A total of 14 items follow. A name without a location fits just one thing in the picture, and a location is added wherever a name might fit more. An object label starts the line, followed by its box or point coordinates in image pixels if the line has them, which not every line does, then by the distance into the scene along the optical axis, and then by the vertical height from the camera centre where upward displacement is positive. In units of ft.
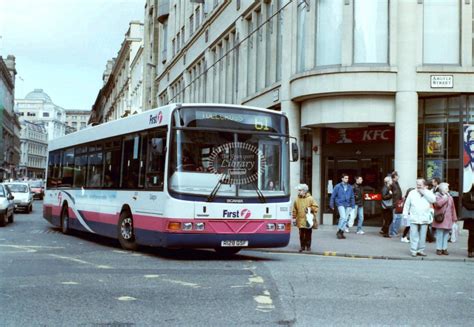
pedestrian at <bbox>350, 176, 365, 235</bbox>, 70.59 +0.42
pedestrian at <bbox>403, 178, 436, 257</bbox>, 50.78 -0.52
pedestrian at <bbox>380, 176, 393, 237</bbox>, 67.21 +0.10
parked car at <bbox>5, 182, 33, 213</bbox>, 109.91 -0.14
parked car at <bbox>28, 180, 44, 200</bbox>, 185.97 +1.54
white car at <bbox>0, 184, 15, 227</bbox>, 75.61 -1.42
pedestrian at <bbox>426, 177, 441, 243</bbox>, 62.11 -2.10
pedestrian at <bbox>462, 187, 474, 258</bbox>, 49.39 -0.17
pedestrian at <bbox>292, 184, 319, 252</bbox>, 51.88 -0.58
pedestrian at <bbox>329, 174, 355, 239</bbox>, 64.28 +0.35
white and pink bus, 42.19 +1.38
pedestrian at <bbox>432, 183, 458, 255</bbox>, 51.60 -0.76
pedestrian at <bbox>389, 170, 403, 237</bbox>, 67.14 -0.74
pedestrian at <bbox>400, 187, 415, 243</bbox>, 62.68 -2.61
